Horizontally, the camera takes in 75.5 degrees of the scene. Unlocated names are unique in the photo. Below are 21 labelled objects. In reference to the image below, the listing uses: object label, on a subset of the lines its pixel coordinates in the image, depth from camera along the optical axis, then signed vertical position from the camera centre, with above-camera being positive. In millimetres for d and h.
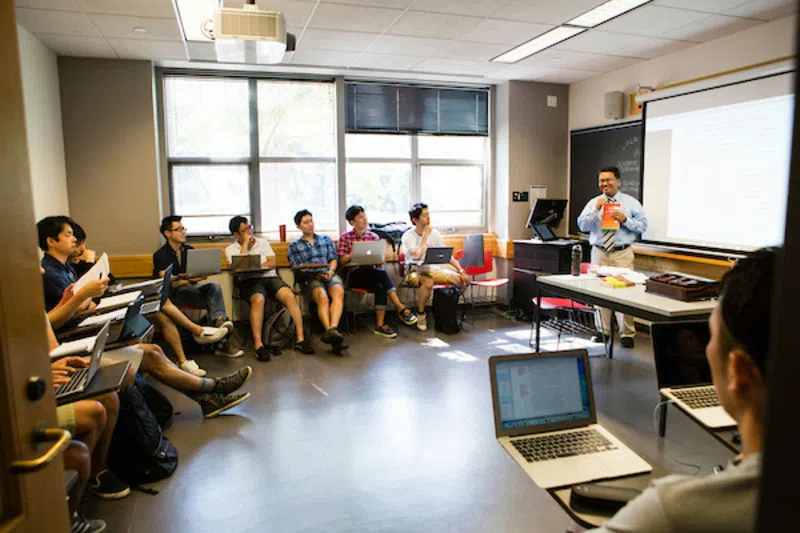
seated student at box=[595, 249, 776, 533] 726 -355
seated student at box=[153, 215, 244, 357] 4832 -770
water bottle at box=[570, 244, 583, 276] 4399 -540
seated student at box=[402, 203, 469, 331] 5727 -726
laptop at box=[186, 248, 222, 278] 4699 -523
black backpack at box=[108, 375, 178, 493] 2615 -1225
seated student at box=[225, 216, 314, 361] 4984 -805
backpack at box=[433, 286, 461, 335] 5574 -1154
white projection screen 4066 +288
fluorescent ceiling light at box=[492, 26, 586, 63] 4469 +1461
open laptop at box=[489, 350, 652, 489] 1488 -675
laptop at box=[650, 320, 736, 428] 2113 -695
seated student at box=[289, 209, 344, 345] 5242 -678
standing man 4801 -287
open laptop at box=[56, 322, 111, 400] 1861 -652
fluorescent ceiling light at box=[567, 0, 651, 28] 3826 +1441
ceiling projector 3070 +1041
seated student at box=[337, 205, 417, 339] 5637 -818
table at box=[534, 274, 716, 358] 3084 -652
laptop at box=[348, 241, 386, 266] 5355 -520
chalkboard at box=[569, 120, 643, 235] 5547 +475
